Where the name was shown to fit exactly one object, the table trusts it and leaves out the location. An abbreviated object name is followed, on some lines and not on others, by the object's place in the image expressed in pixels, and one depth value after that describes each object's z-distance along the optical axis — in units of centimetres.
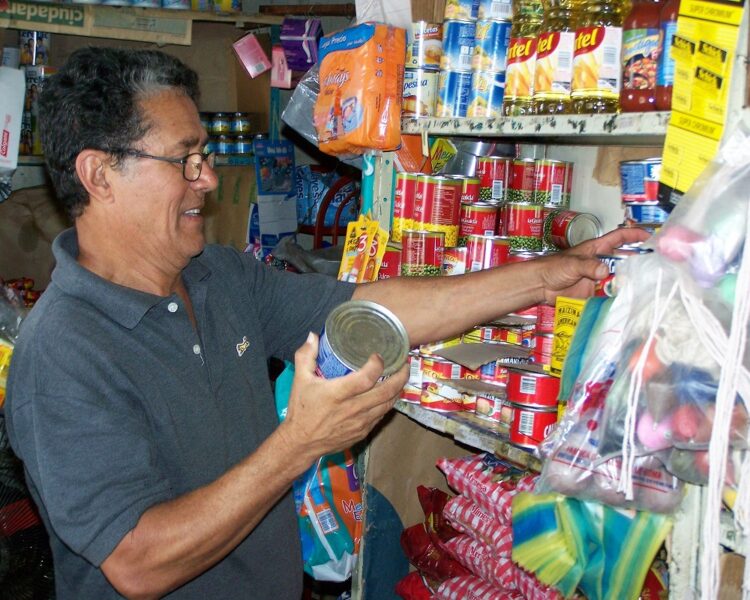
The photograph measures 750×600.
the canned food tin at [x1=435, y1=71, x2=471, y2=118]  193
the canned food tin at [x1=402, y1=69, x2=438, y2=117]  205
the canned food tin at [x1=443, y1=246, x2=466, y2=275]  203
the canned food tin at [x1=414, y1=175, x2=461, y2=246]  200
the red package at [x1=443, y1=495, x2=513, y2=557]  192
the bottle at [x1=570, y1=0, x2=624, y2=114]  148
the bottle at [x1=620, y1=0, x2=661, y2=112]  140
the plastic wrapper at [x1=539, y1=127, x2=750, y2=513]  117
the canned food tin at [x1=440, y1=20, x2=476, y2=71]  191
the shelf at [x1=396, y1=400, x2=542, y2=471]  164
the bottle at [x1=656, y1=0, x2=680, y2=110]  134
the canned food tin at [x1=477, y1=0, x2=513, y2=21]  182
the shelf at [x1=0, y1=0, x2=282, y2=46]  381
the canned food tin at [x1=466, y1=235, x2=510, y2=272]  197
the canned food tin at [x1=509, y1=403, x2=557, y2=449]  163
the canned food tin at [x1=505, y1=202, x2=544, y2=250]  196
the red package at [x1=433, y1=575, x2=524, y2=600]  196
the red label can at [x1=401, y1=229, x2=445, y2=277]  203
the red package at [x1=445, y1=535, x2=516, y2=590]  193
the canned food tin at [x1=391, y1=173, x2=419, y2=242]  204
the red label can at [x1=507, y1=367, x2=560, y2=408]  164
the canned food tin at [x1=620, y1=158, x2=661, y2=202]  149
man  143
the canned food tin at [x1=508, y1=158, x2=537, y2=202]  204
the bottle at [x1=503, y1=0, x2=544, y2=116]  168
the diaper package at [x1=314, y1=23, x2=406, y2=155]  211
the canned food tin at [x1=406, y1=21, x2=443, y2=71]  204
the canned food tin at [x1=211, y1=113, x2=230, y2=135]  452
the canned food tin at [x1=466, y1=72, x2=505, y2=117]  184
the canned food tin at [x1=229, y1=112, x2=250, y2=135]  455
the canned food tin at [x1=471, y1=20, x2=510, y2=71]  182
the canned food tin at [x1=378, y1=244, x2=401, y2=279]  217
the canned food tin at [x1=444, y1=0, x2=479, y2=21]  191
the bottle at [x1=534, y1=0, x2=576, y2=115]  156
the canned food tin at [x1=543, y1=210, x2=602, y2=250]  190
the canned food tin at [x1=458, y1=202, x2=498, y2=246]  203
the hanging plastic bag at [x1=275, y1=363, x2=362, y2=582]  230
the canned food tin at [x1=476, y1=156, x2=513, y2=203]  209
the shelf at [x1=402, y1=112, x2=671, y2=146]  137
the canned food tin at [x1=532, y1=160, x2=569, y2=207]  200
